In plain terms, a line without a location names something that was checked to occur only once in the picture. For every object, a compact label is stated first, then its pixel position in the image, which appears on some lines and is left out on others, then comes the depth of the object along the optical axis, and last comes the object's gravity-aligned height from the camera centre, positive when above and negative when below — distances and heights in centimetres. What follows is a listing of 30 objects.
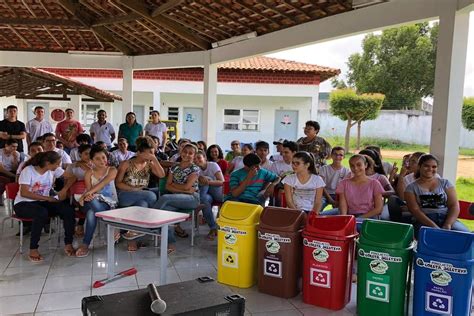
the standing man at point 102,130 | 805 -16
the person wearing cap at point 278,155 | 603 -39
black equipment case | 215 -95
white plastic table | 329 -78
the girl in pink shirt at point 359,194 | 420 -62
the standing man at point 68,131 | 776 -20
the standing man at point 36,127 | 770 -14
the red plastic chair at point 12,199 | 444 -93
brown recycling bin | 346 -102
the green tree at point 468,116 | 1253 +63
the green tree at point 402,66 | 2223 +373
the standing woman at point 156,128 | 827 -7
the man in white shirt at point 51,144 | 589 -35
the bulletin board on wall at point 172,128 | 1494 -11
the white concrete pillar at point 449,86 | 443 +54
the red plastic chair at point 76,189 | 478 -78
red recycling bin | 327 -101
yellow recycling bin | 366 -102
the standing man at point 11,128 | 701 -16
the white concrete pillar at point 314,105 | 1557 +96
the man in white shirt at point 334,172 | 519 -50
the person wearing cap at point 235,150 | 725 -39
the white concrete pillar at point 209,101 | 871 +54
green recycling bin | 303 -98
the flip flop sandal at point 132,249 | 478 -144
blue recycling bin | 281 -94
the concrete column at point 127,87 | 982 +85
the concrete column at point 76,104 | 1548 +63
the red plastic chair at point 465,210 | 419 -74
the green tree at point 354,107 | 1827 +112
